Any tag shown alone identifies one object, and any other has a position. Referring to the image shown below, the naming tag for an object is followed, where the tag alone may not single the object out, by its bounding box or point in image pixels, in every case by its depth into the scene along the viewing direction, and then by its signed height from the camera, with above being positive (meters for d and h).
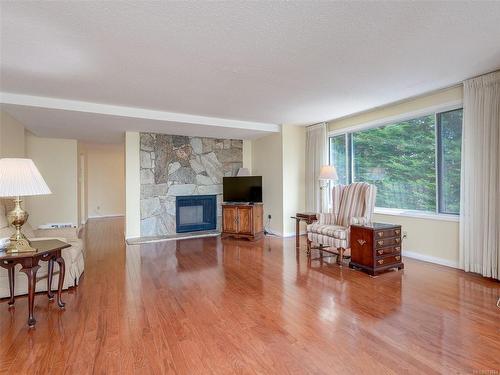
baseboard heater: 6.32 -0.94
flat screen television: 5.95 -0.11
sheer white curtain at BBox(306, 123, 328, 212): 5.51 +0.49
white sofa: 2.78 -0.86
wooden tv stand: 5.54 -0.75
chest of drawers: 3.40 -0.82
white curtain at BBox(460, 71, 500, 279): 3.12 +0.06
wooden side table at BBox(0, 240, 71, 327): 2.25 -0.67
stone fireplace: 5.84 +0.29
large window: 3.75 +0.36
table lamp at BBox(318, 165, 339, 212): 4.77 +0.19
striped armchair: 3.81 -0.50
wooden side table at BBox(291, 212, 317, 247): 4.52 -0.57
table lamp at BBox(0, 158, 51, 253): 2.19 -0.01
